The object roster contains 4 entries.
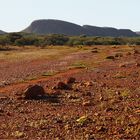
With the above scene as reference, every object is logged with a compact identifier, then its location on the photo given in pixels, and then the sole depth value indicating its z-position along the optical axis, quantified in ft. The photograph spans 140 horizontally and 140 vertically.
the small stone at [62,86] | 67.82
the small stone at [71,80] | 74.30
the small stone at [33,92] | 60.03
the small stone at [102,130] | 43.75
